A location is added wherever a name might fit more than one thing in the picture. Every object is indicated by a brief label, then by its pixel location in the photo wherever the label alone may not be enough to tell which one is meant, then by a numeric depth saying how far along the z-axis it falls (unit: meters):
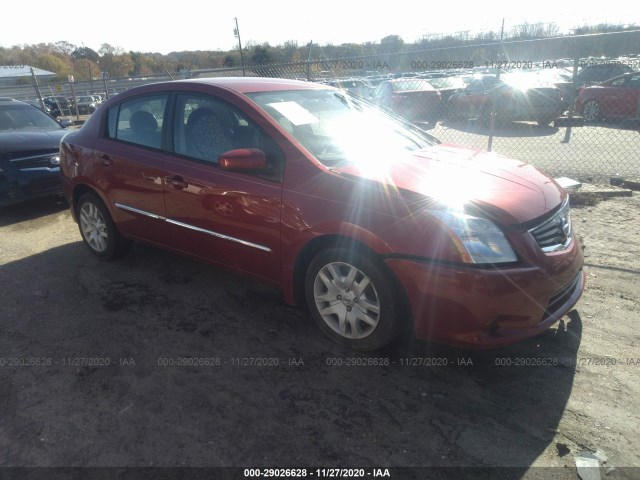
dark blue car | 6.26
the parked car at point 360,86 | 17.48
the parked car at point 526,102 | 12.78
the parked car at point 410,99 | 14.72
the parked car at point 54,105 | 28.34
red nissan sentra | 2.66
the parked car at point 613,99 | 12.84
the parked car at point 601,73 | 16.00
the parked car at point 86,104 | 28.75
